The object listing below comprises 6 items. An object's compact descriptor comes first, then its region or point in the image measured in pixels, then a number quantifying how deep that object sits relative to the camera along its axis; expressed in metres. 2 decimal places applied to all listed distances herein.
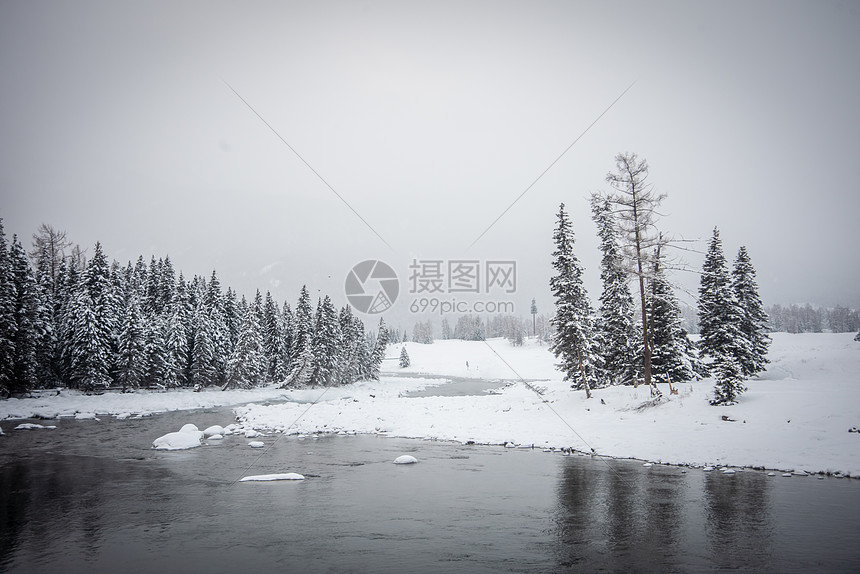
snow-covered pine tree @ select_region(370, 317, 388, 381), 81.50
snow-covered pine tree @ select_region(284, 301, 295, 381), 67.06
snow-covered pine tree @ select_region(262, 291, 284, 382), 67.74
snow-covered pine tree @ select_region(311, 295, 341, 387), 63.60
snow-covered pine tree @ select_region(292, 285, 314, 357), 63.47
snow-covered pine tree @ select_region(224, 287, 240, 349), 67.56
